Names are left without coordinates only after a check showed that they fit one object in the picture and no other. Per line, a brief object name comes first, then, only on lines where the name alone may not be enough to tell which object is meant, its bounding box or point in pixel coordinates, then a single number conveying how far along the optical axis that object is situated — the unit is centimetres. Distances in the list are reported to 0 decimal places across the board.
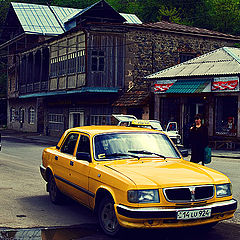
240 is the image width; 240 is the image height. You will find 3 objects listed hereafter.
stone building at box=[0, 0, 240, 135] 3000
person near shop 1059
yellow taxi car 565
